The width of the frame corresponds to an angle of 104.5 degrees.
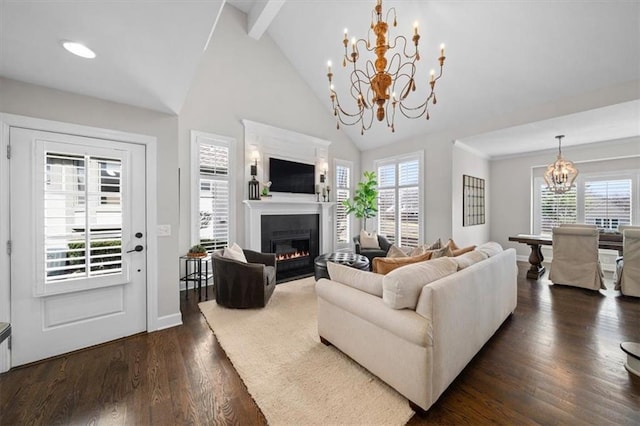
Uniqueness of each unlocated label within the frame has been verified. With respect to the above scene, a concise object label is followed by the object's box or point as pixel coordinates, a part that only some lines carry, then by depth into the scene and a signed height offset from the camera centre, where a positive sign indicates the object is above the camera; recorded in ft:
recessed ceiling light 5.39 +3.65
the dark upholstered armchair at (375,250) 17.25 -2.72
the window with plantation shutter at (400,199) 19.30 +1.00
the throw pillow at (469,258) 7.19 -1.43
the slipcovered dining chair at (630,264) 11.69 -2.49
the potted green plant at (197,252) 12.05 -2.01
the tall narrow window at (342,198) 21.12 +1.17
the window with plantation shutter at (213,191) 14.28 +1.21
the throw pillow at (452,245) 9.48 -1.31
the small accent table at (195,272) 12.53 -3.42
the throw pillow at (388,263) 7.23 -1.53
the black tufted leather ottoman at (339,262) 12.45 -2.64
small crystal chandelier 14.87 +2.35
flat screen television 17.08 +2.55
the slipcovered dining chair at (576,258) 12.82 -2.50
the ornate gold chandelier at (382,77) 7.86 +7.09
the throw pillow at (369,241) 17.78 -2.13
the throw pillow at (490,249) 8.60 -1.33
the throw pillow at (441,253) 8.12 -1.37
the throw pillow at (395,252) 9.47 -1.60
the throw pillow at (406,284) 5.47 -1.64
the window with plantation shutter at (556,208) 19.49 +0.32
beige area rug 5.29 -4.30
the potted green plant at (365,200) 20.26 +0.93
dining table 13.79 -1.82
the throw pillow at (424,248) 9.59 -1.45
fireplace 16.60 -2.19
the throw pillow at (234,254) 11.16 -1.96
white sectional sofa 5.21 -2.60
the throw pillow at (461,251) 8.80 -1.42
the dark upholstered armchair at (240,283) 10.55 -3.13
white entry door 6.98 -0.98
